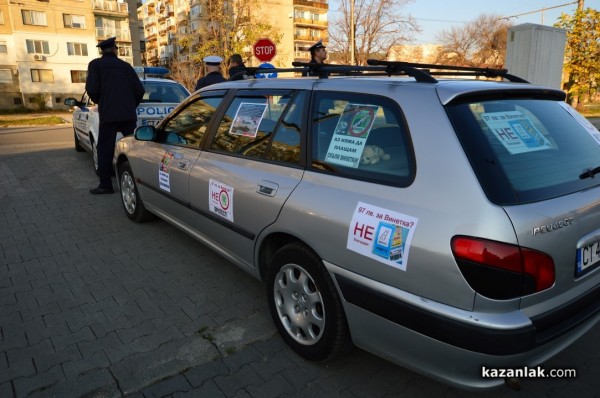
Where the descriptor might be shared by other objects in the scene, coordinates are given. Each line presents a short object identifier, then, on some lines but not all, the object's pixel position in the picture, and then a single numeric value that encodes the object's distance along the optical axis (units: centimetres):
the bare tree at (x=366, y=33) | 3123
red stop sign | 1034
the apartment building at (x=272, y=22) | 5788
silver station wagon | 177
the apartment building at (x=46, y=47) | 3953
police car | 691
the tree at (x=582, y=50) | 1911
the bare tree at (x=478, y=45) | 4344
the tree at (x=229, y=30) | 2339
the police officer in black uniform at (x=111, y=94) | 588
